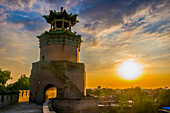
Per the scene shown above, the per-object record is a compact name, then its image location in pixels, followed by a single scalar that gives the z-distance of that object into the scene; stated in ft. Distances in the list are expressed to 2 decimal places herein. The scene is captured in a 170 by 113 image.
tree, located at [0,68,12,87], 107.45
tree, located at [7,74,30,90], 161.52
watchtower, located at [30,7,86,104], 66.74
